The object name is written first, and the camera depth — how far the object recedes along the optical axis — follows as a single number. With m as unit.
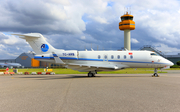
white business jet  21.84
